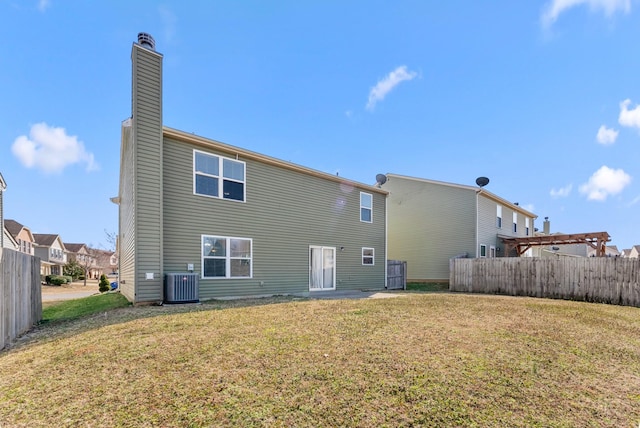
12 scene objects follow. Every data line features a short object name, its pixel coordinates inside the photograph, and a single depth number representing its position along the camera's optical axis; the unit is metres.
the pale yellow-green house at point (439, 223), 18.22
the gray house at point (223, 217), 8.66
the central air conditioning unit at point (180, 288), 8.69
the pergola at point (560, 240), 15.48
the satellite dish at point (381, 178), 19.72
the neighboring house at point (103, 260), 44.66
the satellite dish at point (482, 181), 18.20
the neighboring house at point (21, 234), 32.50
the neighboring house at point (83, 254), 43.54
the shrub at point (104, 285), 20.44
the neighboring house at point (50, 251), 40.28
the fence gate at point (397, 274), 16.28
